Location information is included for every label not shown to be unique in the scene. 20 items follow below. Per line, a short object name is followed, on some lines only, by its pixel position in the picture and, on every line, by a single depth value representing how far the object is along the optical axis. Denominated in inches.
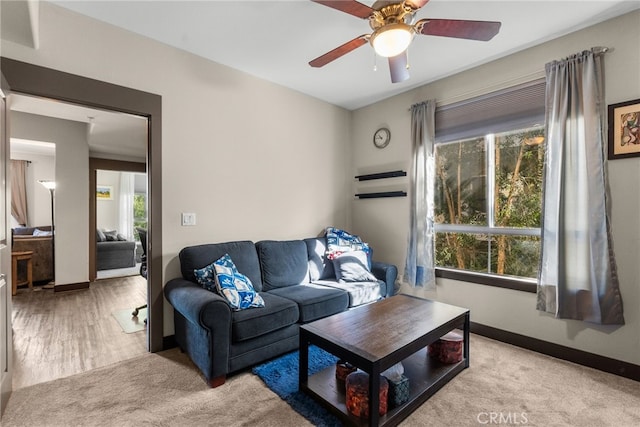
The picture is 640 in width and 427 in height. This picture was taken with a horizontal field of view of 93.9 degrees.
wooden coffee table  65.6
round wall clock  156.4
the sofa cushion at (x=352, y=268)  130.6
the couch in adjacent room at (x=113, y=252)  236.9
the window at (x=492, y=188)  112.0
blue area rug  70.9
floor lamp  191.9
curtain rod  93.6
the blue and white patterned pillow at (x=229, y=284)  92.2
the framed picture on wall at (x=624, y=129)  88.1
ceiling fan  66.3
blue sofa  82.3
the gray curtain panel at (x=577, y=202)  91.7
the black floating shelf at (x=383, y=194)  148.5
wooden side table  176.4
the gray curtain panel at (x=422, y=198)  134.7
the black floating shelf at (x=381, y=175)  149.4
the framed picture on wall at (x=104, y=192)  324.2
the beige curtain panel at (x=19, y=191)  240.4
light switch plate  112.1
